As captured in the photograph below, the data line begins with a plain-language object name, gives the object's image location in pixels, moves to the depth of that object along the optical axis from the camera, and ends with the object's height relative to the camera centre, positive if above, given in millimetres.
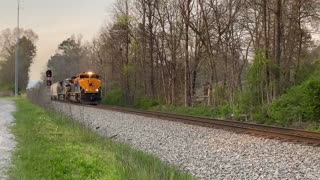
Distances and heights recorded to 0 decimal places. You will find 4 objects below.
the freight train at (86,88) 47800 +826
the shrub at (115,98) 51331 -252
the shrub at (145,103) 42531 -689
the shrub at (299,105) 19547 -441
